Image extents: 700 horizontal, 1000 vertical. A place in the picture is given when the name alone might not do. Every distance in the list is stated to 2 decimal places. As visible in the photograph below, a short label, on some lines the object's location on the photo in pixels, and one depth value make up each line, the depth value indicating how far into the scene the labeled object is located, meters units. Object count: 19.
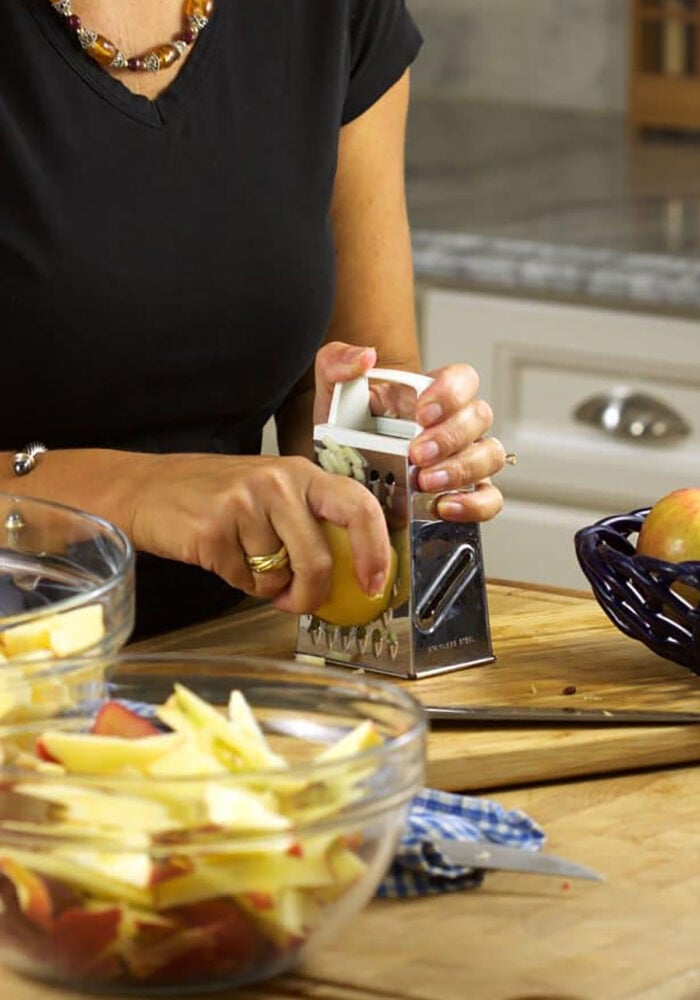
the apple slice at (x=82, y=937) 1.31
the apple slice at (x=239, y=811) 1.29
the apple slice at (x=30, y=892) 1.31
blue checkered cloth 1.43
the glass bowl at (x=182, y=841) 1.29
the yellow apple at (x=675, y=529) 1.71
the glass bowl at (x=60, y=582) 1.43
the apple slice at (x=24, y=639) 1.43
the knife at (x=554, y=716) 1.62
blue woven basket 1.66
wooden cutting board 1.58
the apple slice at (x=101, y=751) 1.33
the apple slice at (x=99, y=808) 1.29
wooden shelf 3.40
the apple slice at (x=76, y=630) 1.43
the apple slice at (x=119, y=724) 1.37
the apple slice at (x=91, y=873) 1.30
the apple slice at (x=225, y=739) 1.35
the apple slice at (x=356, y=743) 1.36
